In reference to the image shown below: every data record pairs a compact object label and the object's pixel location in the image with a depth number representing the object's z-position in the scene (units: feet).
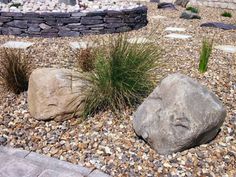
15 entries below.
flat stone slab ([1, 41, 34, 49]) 13.31
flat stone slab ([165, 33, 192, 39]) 14.89
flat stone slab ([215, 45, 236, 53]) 12.94
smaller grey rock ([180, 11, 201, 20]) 19.78
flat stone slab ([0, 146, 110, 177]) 5.95
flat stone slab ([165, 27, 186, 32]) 16.43
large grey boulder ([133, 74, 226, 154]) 6.22
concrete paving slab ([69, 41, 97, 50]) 13.00
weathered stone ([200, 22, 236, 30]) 17.16
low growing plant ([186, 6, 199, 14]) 21.57
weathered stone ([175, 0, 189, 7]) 25.59
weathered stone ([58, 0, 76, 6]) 17.75
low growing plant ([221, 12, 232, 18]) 21.46
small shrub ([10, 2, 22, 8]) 17.14
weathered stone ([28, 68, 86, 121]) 7.56
